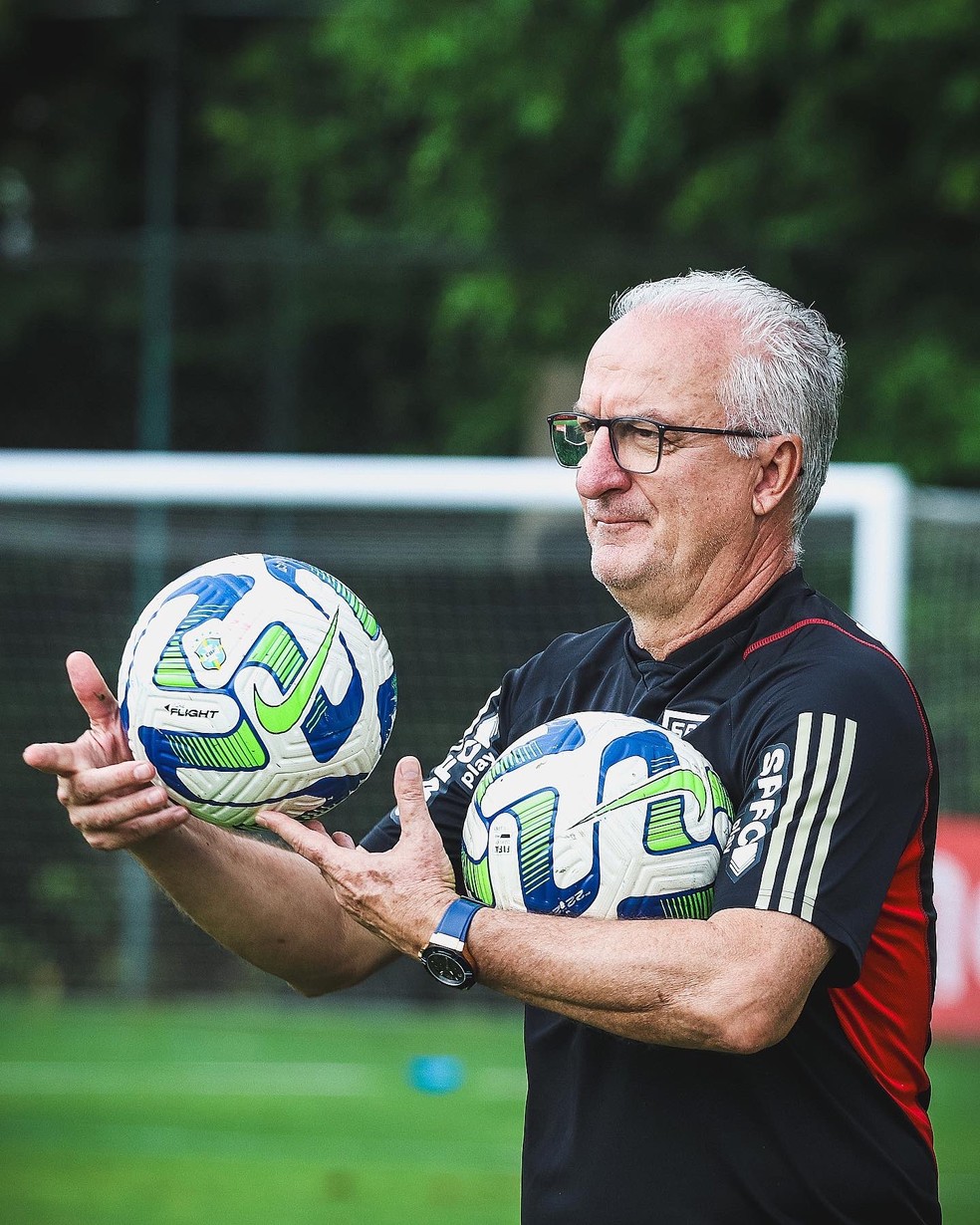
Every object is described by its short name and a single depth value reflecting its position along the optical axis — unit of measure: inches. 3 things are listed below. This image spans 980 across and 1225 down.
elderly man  187.5
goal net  837.8
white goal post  651.5
